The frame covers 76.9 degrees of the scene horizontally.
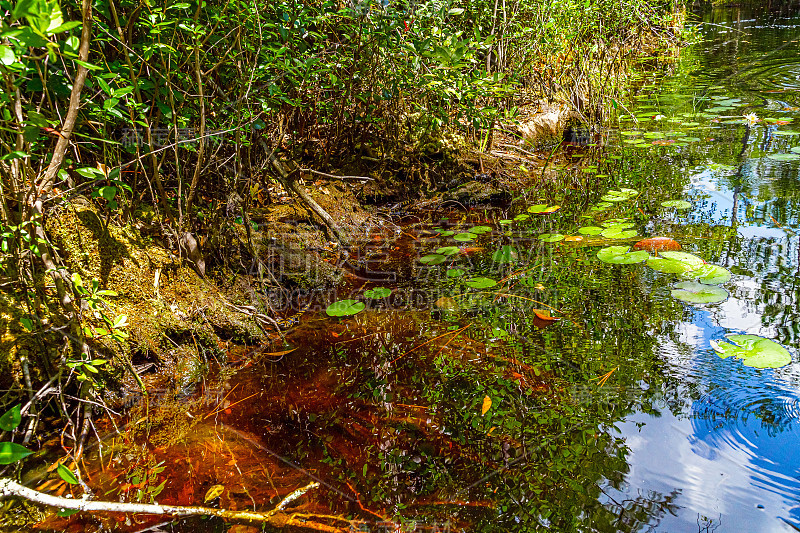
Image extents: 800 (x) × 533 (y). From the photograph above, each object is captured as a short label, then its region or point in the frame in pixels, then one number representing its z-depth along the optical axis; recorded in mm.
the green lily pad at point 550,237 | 2969
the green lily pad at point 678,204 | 3207
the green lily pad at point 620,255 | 2574
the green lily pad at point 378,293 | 2504
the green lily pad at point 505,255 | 2795
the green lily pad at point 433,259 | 2844
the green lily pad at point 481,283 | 2533
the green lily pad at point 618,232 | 2854
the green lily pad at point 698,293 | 2176
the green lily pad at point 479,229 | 3226
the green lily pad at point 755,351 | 1754
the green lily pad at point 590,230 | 2986
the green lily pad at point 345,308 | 2375
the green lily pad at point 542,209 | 3397
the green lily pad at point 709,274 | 2312
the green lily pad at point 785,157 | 3772
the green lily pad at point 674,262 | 2434
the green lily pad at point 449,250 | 2912
